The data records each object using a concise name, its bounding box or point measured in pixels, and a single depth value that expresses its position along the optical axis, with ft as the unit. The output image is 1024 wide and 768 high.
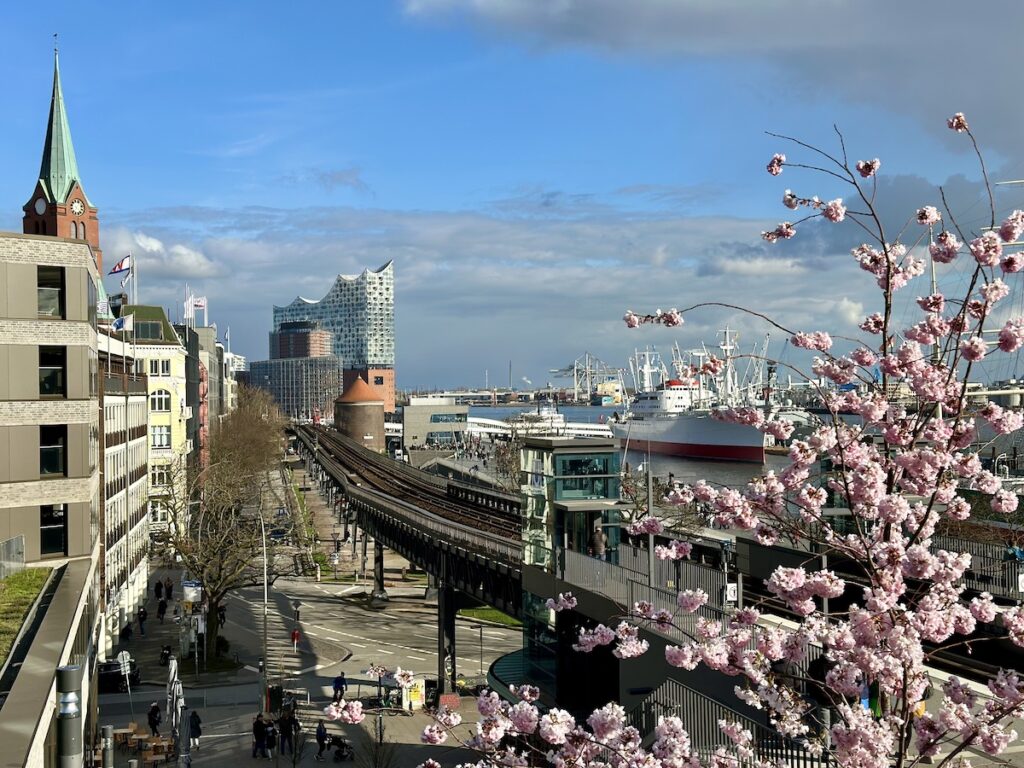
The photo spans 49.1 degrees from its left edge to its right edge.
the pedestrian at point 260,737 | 110.42
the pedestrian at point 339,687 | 122.83
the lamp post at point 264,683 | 123.77
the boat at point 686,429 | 476.95
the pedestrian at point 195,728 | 112.57
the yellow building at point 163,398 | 223.92
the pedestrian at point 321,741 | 110.32
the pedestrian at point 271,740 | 111.34
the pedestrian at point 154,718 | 116.18
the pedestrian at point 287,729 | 109.91
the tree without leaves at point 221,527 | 156.35
